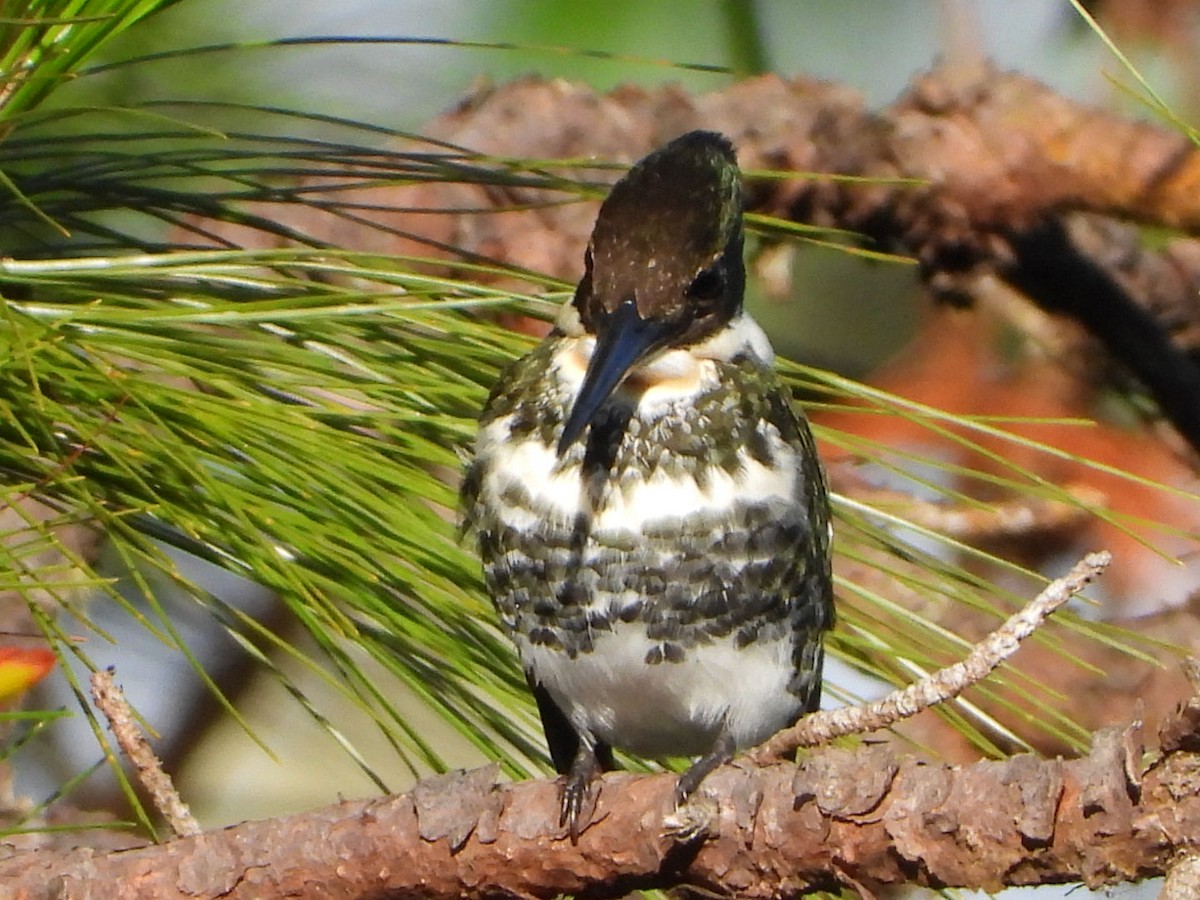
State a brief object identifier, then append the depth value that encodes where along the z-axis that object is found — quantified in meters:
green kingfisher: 3.63
